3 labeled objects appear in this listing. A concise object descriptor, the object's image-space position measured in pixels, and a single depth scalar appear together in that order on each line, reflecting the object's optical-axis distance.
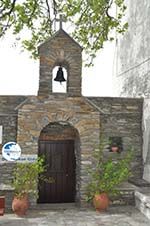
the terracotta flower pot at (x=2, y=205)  9.03
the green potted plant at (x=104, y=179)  9.81
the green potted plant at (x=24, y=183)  9.33
